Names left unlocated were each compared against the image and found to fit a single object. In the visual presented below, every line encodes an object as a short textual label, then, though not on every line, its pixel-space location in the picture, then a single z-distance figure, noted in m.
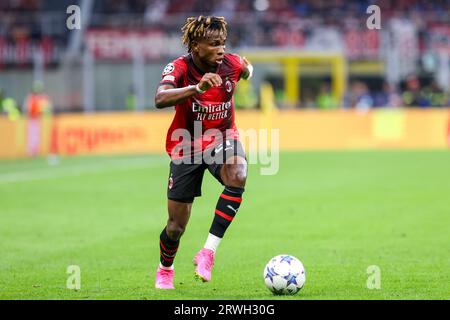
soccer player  8.55
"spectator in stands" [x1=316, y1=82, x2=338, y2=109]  36.41
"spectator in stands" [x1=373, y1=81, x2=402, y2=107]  35.19
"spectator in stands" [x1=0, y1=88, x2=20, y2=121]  29.61
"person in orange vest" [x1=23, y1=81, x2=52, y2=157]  29.67
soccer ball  8.29
